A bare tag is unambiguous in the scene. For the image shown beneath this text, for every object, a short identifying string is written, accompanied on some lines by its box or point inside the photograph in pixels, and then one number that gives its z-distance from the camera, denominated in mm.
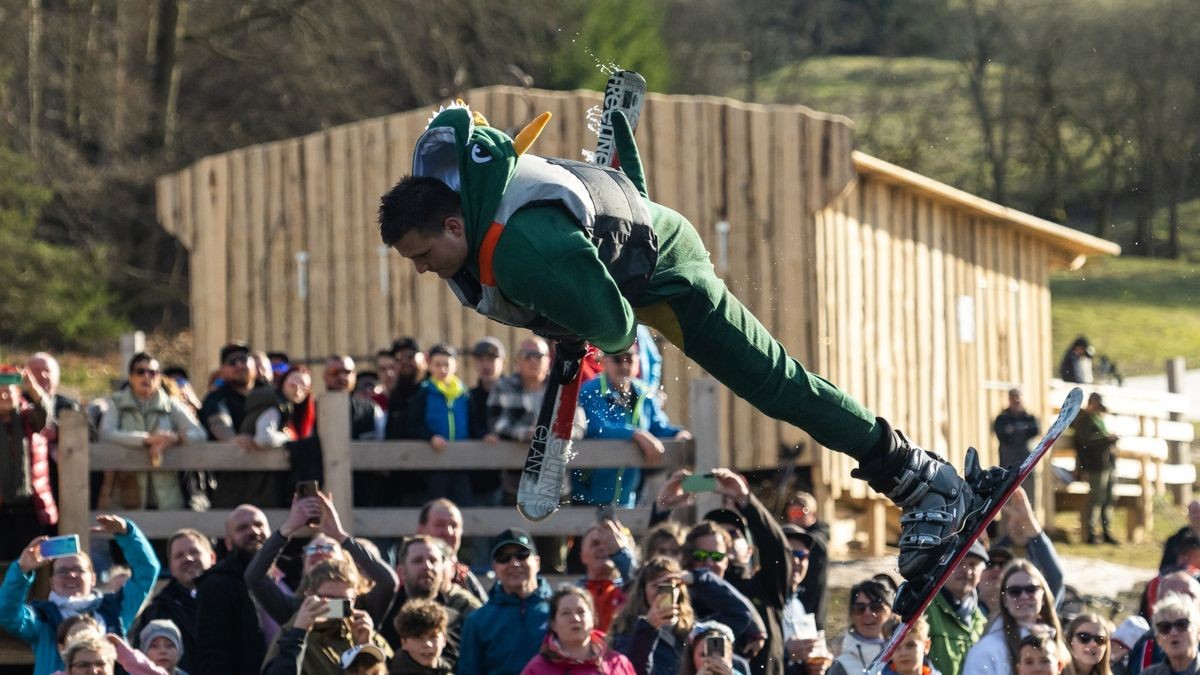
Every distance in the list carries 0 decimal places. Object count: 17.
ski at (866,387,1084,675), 13812
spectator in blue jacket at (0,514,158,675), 15992
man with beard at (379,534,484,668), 15820
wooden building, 31234
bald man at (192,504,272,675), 16000
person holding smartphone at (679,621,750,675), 14258
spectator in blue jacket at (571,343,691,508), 19797
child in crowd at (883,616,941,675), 15008
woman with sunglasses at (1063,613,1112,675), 15453
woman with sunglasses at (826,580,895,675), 15242
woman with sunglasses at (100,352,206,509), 19766
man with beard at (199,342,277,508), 20016
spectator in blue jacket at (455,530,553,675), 15687
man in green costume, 11047
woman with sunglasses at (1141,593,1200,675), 15219
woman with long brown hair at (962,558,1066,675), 15258
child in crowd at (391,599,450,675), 14937
